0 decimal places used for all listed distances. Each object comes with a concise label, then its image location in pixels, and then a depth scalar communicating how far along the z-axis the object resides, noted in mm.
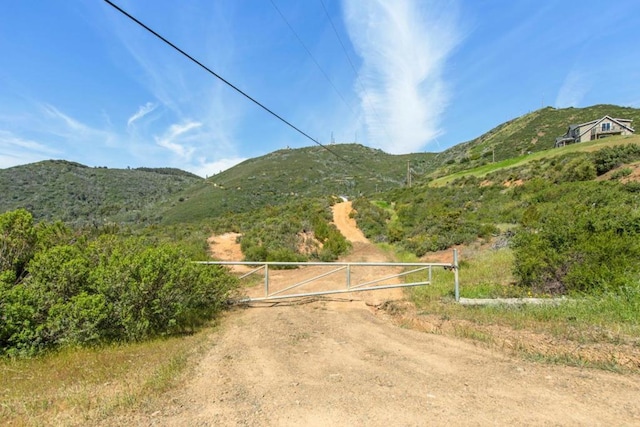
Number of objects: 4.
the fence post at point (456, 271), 8352
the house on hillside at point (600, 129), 59594
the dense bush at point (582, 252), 7668
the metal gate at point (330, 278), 9586
